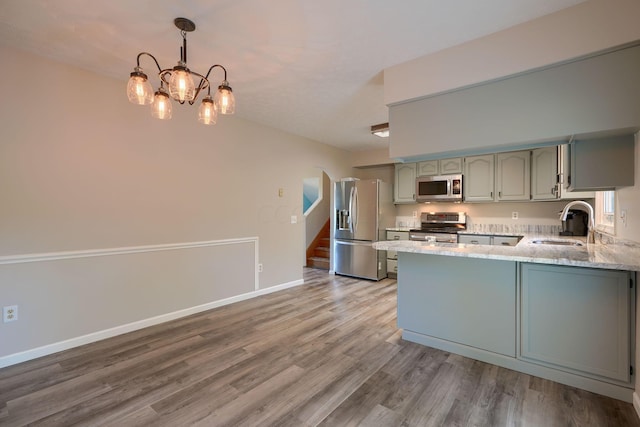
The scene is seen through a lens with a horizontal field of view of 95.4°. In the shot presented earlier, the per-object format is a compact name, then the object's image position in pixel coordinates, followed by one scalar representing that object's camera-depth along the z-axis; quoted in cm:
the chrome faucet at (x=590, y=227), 287
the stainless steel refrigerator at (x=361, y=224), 532
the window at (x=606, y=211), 283
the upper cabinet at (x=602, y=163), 204
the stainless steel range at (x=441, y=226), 488
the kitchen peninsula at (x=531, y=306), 192
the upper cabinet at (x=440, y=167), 499
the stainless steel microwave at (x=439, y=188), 493
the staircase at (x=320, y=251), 653
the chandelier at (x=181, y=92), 184
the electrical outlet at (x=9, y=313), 234
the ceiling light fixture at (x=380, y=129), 428
